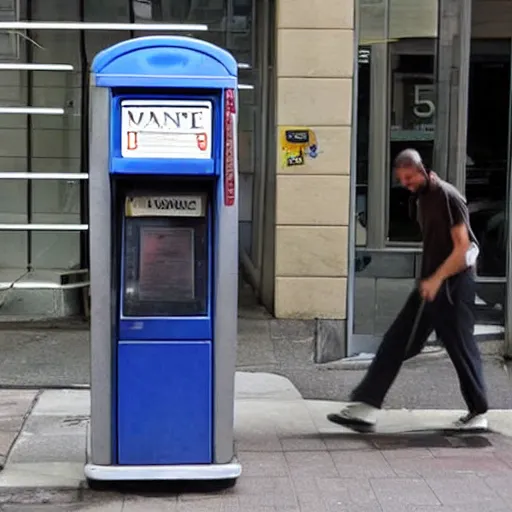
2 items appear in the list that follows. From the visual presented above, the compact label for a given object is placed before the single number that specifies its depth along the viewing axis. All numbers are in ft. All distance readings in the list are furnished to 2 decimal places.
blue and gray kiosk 27.52
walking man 34.78
